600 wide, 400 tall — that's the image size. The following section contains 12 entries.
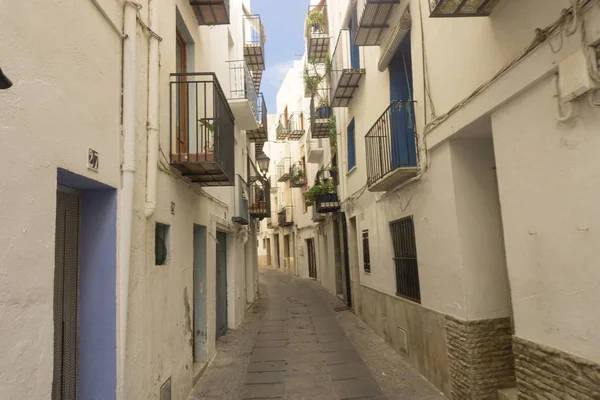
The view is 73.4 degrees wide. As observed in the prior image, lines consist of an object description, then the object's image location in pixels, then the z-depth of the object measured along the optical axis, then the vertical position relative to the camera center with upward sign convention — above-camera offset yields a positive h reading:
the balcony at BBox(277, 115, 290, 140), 23.52 +6.90
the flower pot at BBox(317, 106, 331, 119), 14.50 +4.90
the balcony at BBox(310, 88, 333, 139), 14.41 +4.83
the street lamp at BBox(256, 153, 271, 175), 15.13 +3.32
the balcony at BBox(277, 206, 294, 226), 26.50 +2.29
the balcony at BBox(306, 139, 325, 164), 17.37 +4.23
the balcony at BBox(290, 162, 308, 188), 22.42 +4.12
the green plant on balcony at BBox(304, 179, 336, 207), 13.85 +2.03
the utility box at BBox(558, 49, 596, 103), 2.79 +1.15
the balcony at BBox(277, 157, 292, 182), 27.58 +6.06
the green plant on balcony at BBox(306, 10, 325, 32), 14.04 +7.94
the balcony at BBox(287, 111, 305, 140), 22.97 +7.26
